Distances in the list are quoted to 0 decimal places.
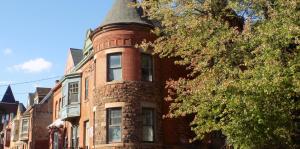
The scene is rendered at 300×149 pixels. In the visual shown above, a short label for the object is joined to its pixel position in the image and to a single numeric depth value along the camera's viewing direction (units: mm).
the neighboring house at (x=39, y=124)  47312
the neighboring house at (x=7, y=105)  106938
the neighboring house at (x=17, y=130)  55906
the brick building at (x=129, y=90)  26719
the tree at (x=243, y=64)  16453
